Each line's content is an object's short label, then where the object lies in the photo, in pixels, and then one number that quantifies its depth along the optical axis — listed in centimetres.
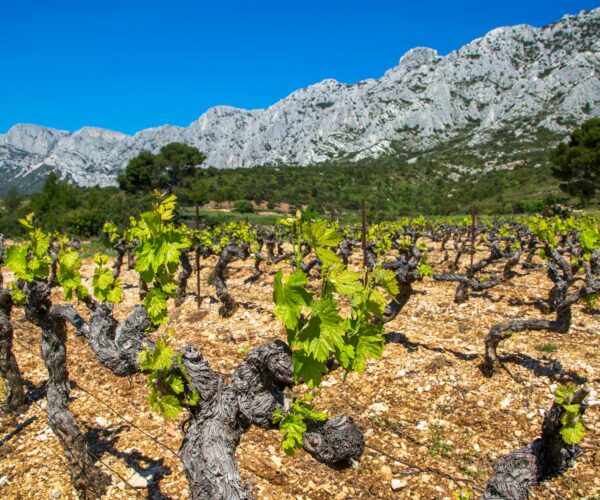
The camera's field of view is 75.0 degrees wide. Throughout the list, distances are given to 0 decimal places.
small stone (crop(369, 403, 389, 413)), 672
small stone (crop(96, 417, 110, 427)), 650
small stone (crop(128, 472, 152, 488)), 507
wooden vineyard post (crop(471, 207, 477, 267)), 1437
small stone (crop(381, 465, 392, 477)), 516
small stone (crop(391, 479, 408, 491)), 493
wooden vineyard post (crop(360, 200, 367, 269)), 996
